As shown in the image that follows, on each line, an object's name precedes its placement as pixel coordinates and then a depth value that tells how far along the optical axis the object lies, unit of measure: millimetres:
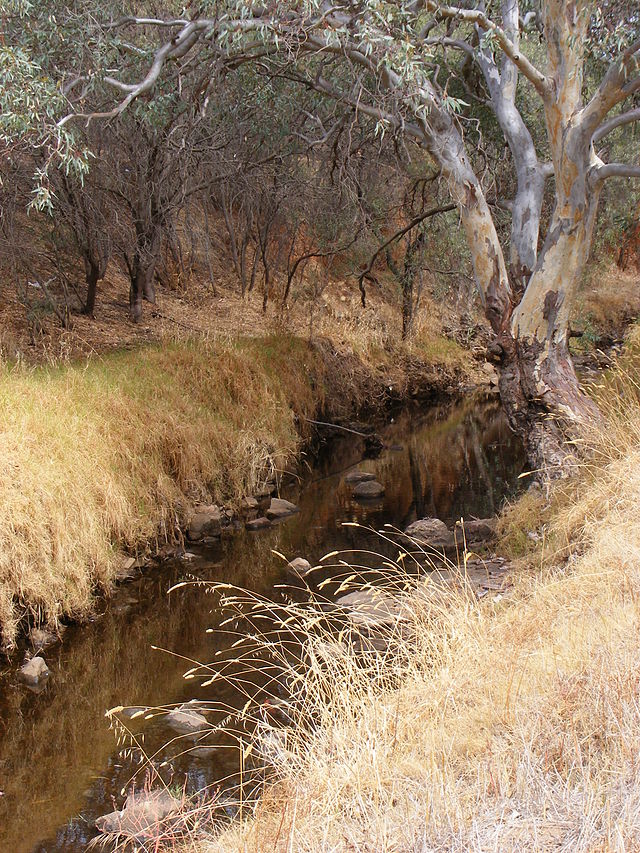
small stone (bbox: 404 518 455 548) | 8688
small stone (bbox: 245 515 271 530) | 9500
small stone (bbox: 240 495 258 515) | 9978
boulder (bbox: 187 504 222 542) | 8961
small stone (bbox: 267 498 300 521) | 9891
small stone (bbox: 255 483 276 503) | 10508
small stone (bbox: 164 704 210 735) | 5410
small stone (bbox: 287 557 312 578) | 8102
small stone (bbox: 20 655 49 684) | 6051
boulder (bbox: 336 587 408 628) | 6412
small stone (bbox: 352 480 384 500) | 10836
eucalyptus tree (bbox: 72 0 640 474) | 7426
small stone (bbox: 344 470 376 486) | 11430
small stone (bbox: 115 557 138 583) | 7791
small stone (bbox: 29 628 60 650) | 6473
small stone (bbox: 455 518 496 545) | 8594
